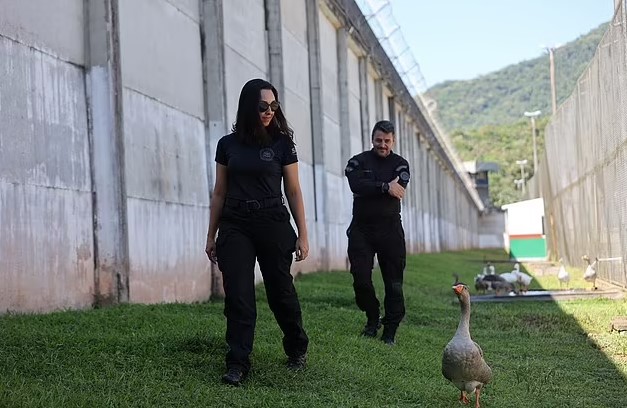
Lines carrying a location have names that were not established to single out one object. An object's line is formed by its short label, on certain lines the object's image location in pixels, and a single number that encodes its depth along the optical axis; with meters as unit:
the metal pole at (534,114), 66.41
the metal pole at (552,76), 49.66
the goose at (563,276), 15.92
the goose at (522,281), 14.70
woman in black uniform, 5.81
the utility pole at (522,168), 94.89
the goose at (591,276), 14.40
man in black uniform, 8.01
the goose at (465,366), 5.59
